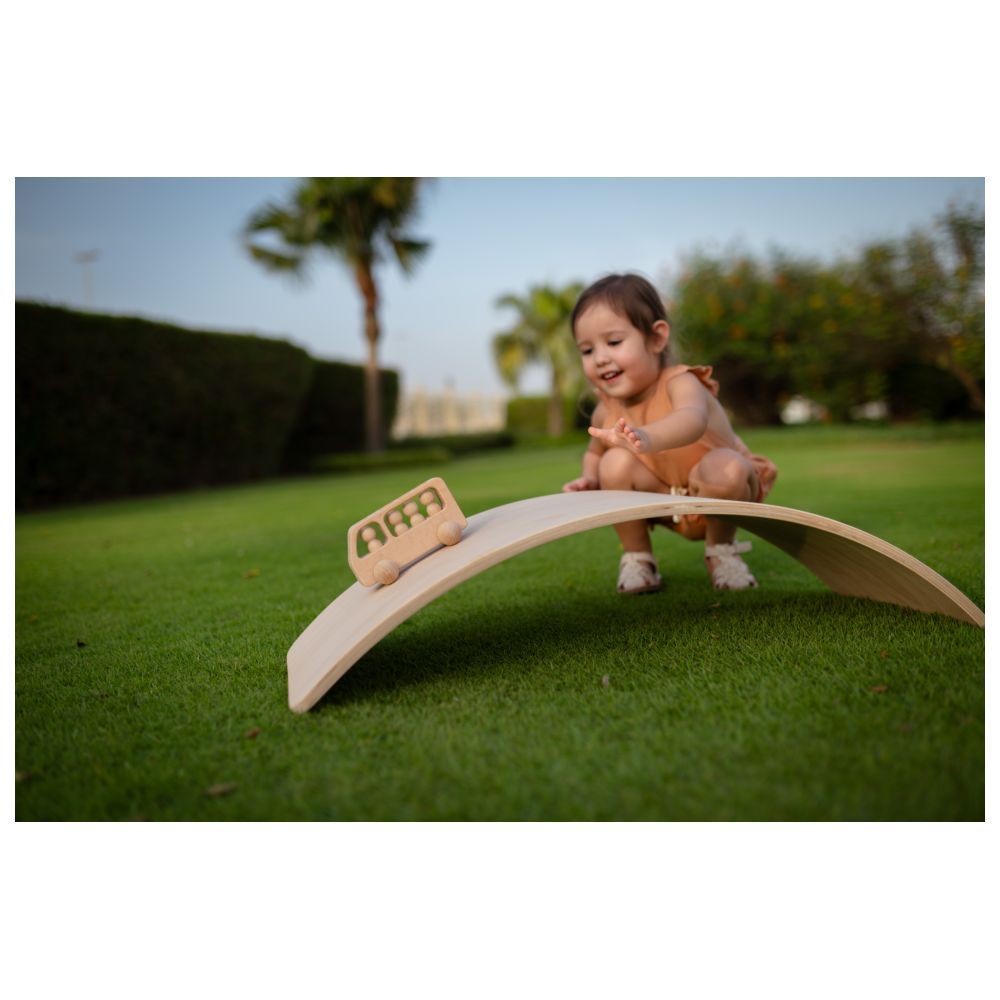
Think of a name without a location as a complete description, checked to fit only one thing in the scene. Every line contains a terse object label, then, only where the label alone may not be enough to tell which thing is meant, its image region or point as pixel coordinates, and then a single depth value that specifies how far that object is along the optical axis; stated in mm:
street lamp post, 12852
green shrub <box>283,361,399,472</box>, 16562
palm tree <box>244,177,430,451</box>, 17219
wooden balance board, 2066
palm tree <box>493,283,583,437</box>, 32031
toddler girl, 2910
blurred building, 23255
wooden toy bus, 2379
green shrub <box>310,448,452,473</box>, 15758
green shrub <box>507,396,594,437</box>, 30344
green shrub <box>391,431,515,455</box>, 21312
